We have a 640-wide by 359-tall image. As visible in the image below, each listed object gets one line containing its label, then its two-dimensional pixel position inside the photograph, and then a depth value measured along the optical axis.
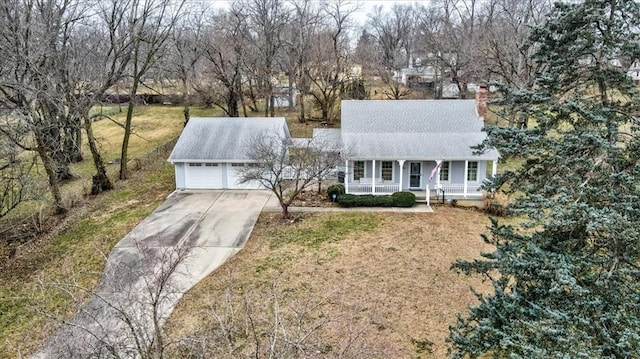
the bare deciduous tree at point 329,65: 37.41
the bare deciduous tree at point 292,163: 19.00
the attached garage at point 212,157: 22.98
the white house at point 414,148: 21.39
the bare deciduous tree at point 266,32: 37.03
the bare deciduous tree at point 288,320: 10.34
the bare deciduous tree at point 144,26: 23.95
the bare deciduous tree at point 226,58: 34.56
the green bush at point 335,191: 21.11
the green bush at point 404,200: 20.28
